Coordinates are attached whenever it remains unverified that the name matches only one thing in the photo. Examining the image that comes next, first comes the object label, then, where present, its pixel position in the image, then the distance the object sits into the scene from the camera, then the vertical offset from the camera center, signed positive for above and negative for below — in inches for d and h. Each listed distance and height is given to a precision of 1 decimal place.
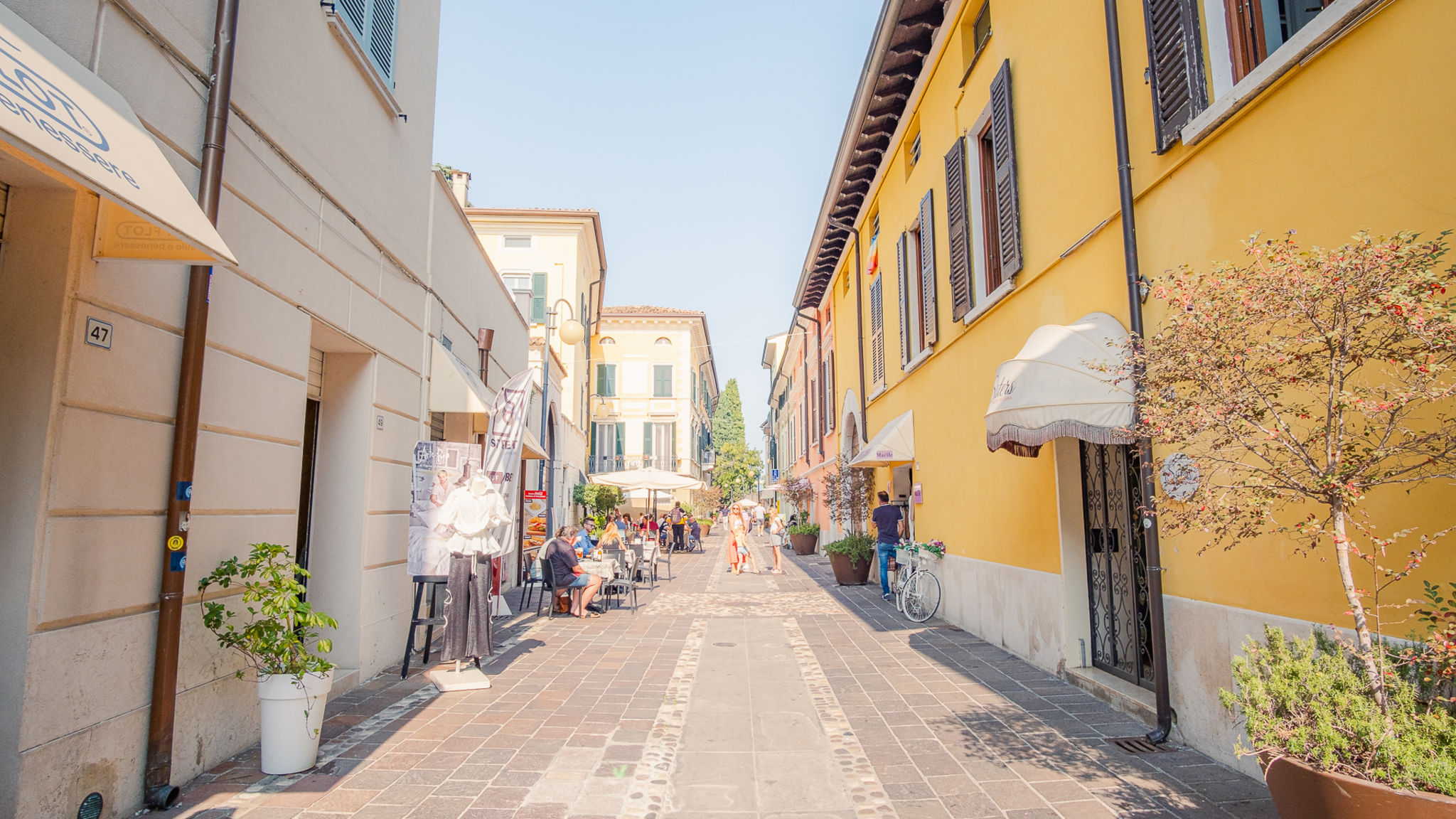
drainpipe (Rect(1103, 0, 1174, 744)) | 181.0 +14.3
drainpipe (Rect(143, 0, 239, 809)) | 142.6 +9.7
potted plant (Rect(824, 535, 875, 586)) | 556.1 -39.4
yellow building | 130.3 +72.4
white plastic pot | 159.3 -45.0
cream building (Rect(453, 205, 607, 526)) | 926.4 +298.9
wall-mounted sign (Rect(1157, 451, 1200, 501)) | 161.0 +7.0
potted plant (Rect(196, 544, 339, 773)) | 159.3 -31.8
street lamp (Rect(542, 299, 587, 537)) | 548.1 +102.4
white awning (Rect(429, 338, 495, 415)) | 319.0 +48.7
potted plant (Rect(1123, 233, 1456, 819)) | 96.7 +10.2
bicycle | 386.3 -43.7
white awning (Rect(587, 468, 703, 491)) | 649.0 +22.4
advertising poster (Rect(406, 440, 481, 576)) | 265.6 +1.9
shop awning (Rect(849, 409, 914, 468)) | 451.8 +36.1
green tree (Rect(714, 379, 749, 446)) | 2625.5 +304.3
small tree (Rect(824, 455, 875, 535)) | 615.2 +10.1
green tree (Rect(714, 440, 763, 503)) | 2066.9 +96.2
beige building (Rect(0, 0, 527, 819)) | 122.3 +26.9
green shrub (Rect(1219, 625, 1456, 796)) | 93.7 -28.1
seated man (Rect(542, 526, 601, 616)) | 402.9 -35.1
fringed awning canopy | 183.3 +28.6
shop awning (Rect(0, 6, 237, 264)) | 92.8 +50.1
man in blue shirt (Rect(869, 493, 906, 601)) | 468.4 -16.6
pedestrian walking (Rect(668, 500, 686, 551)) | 956.0 -25.5
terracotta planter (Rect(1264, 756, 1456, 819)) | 89.8 -36.0
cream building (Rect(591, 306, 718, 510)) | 1386.6 +224.0
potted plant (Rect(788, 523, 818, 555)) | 916.6 -38.0
